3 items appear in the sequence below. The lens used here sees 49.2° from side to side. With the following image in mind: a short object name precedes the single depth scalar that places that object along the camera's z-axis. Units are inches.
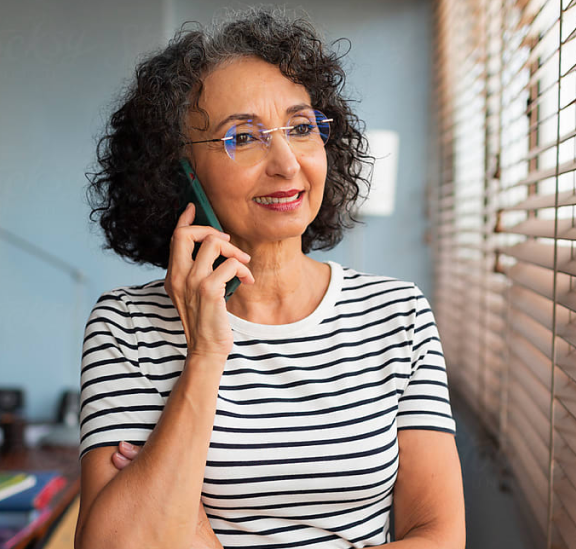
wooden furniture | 73.9
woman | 41.7
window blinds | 44.1
